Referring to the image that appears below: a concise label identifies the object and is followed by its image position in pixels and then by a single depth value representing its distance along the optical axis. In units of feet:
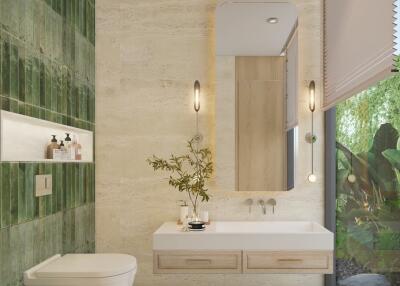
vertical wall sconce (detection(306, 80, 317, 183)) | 10.62
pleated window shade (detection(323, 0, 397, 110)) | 7.03
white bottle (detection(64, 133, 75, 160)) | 8.69
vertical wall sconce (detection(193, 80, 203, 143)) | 10.72
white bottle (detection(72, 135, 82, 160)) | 9.16
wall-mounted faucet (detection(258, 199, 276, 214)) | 10.74
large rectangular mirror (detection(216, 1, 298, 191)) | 10.61
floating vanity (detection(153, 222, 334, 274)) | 8.93
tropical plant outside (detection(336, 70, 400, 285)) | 8.83
